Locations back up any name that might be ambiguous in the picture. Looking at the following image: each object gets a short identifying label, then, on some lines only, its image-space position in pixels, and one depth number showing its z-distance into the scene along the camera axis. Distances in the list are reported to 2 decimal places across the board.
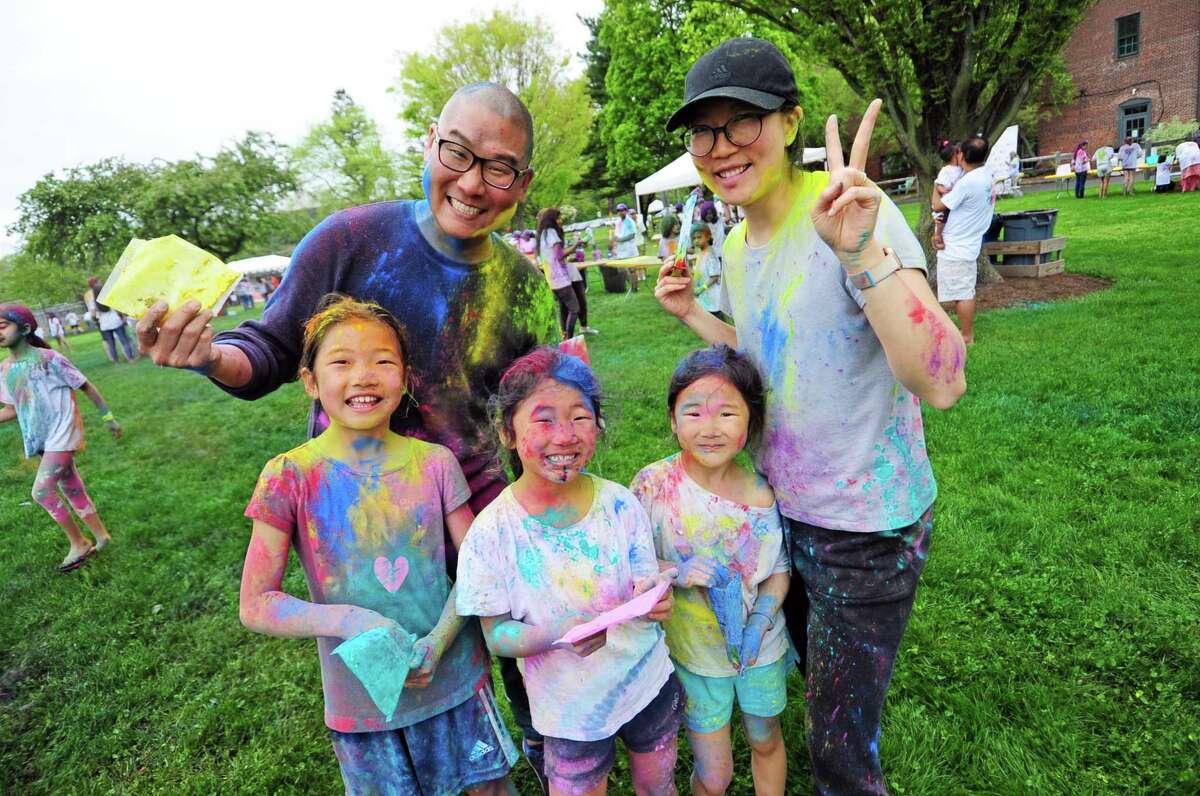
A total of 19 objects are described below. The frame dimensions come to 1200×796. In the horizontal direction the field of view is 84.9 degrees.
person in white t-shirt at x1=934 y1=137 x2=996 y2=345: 6.72
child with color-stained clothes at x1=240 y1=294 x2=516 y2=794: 1.67
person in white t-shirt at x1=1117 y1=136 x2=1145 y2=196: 19.22
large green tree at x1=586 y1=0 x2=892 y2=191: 25.78
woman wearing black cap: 1.55
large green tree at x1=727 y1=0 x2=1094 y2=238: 7.29
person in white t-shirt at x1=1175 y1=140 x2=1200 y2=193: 16.48
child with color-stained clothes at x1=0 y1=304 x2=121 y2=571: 4.77
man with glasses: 1.75
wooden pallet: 9.42
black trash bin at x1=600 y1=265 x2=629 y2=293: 14.43
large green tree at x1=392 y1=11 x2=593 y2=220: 27.86
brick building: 25.66
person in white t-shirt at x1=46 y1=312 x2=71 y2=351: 18.98
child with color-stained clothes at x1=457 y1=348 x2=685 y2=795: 1.72
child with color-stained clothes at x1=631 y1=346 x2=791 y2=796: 1.85
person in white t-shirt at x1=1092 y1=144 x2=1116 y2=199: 19.12
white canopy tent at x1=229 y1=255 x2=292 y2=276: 31.34
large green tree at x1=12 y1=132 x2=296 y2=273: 20.22
